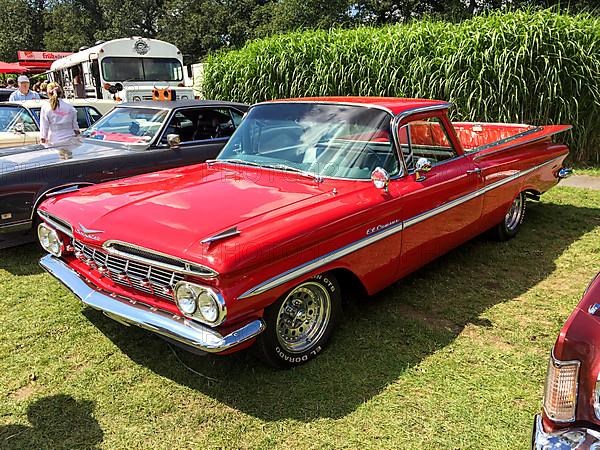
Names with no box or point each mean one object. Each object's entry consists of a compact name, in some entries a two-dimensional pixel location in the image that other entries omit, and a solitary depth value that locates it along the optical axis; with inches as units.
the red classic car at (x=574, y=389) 70.8
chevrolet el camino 107.5
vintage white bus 499.8
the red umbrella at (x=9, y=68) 804.4
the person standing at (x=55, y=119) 258.7
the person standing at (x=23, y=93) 383.2
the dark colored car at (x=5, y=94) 498.4
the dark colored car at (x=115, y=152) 192.5
